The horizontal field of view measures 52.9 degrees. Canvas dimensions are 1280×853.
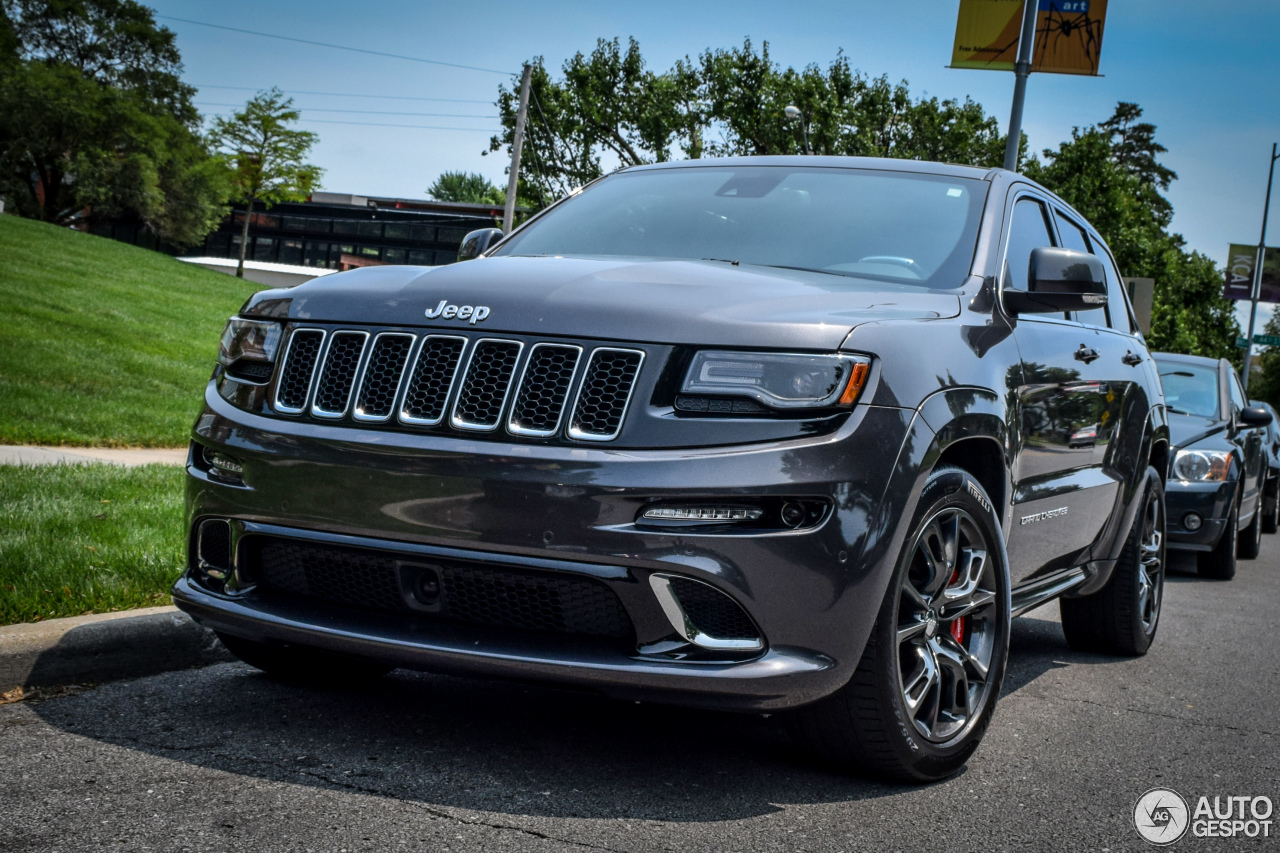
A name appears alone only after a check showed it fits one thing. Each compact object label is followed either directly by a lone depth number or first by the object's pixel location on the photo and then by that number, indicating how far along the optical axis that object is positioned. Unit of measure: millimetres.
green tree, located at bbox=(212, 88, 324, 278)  52156
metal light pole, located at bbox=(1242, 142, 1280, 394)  42688
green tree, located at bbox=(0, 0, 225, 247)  56188
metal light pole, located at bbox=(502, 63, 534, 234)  31391
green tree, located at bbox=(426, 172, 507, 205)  118250
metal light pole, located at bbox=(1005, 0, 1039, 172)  14719
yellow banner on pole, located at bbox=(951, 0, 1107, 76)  15688
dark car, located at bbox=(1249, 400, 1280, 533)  13121
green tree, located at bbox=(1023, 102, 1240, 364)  41000
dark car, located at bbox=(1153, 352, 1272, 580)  9672
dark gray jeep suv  2971
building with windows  76438
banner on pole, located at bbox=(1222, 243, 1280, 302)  43469
